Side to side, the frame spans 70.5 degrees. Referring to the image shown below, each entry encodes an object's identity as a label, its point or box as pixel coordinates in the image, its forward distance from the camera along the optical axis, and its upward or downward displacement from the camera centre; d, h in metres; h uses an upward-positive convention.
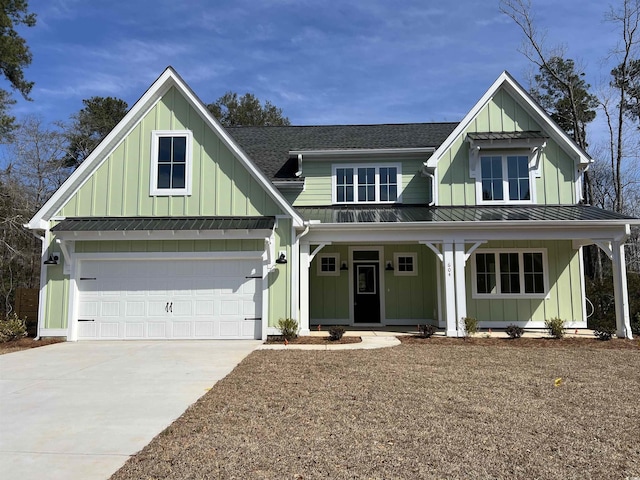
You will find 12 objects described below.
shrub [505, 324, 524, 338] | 11.69 -1.29
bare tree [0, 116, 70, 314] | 20.45 +4.22
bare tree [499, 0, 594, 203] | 24.20 +11.16
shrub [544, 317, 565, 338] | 11.83 -1.21
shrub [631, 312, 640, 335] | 12.70 -1.27
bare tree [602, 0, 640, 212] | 22.66 +9.37
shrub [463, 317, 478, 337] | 11.99 -1.16
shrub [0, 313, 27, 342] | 11.62 -1.15
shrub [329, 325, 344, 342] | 11.30 -1.24
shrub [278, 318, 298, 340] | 11.48 -1.13
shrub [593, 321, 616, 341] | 11.45 -1.28
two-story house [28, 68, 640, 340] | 11.81 +1.24
